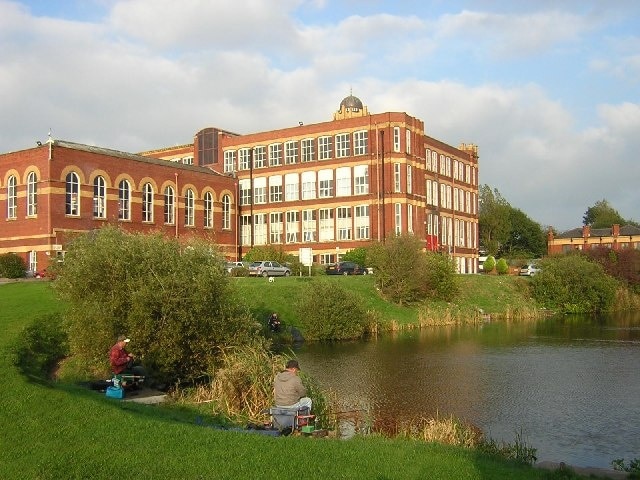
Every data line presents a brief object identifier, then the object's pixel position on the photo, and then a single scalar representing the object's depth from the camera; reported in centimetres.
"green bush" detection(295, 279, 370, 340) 4038
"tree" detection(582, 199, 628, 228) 13527
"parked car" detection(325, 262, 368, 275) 6253
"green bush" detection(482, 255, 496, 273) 8162
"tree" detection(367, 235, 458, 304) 5181
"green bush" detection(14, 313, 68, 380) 2041
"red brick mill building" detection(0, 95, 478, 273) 5519
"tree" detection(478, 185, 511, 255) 11381
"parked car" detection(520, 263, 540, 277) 7402
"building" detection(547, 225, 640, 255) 11269
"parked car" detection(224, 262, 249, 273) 5628
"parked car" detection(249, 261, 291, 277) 5759
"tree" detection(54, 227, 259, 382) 2142
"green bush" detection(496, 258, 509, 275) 8050
